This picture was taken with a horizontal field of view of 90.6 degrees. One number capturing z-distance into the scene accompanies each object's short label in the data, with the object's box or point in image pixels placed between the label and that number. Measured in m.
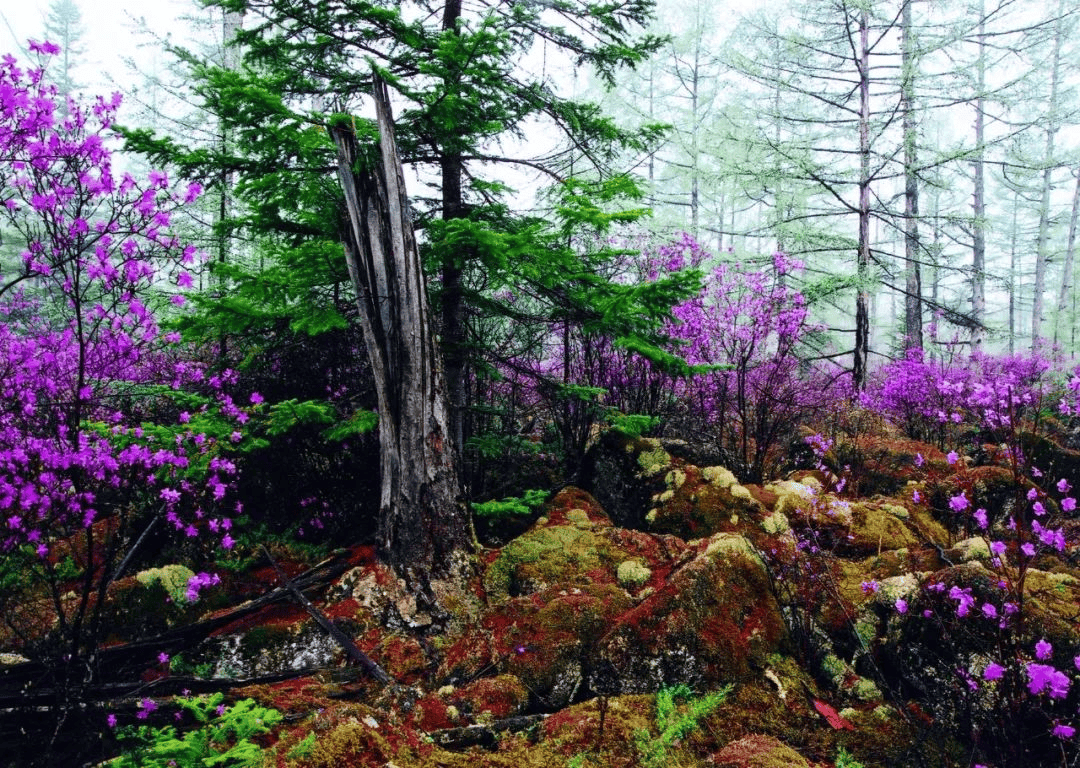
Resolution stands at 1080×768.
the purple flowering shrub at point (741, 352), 6.27
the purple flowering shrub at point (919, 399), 8.05
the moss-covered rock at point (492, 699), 2.66
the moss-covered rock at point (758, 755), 1.92
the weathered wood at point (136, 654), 2.68
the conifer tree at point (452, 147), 3.70
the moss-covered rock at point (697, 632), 2.71
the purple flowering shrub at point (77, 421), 2.76
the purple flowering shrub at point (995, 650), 2.14
